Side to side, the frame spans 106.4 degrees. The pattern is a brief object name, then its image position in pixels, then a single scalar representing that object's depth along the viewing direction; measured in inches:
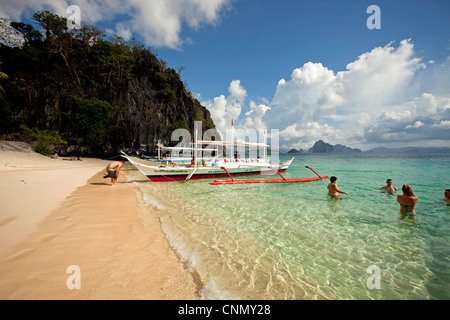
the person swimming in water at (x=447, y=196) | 300.7
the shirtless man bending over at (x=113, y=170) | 429.1
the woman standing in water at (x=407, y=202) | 244.9
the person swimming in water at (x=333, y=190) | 353.1
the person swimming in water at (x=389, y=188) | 388.0
